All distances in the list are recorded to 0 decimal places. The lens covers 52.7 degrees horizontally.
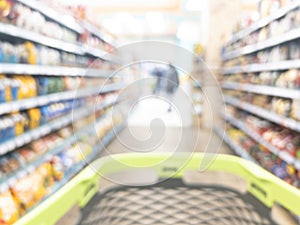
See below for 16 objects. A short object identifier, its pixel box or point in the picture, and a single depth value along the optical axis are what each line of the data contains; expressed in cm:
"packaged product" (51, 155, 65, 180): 269
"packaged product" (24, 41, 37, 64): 223
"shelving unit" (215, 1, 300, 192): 241
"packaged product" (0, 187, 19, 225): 174
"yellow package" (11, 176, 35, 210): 201
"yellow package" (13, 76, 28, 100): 211
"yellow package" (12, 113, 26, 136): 208
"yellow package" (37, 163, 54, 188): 244
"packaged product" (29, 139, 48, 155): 249
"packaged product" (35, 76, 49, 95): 249
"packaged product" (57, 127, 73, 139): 308
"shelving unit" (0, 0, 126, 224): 200
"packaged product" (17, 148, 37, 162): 228
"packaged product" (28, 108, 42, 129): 233
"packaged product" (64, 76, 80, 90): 313
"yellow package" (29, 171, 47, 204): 220
